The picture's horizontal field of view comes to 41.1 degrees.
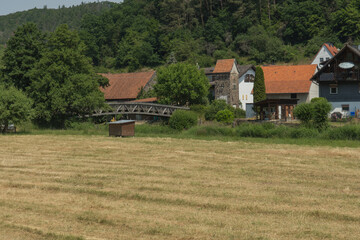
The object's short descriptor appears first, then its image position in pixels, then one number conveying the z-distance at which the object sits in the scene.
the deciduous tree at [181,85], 64.38
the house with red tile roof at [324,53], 86.25
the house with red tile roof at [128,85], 77.62
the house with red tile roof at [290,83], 68.88
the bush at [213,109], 59.69
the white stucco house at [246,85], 77.75
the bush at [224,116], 56.78
